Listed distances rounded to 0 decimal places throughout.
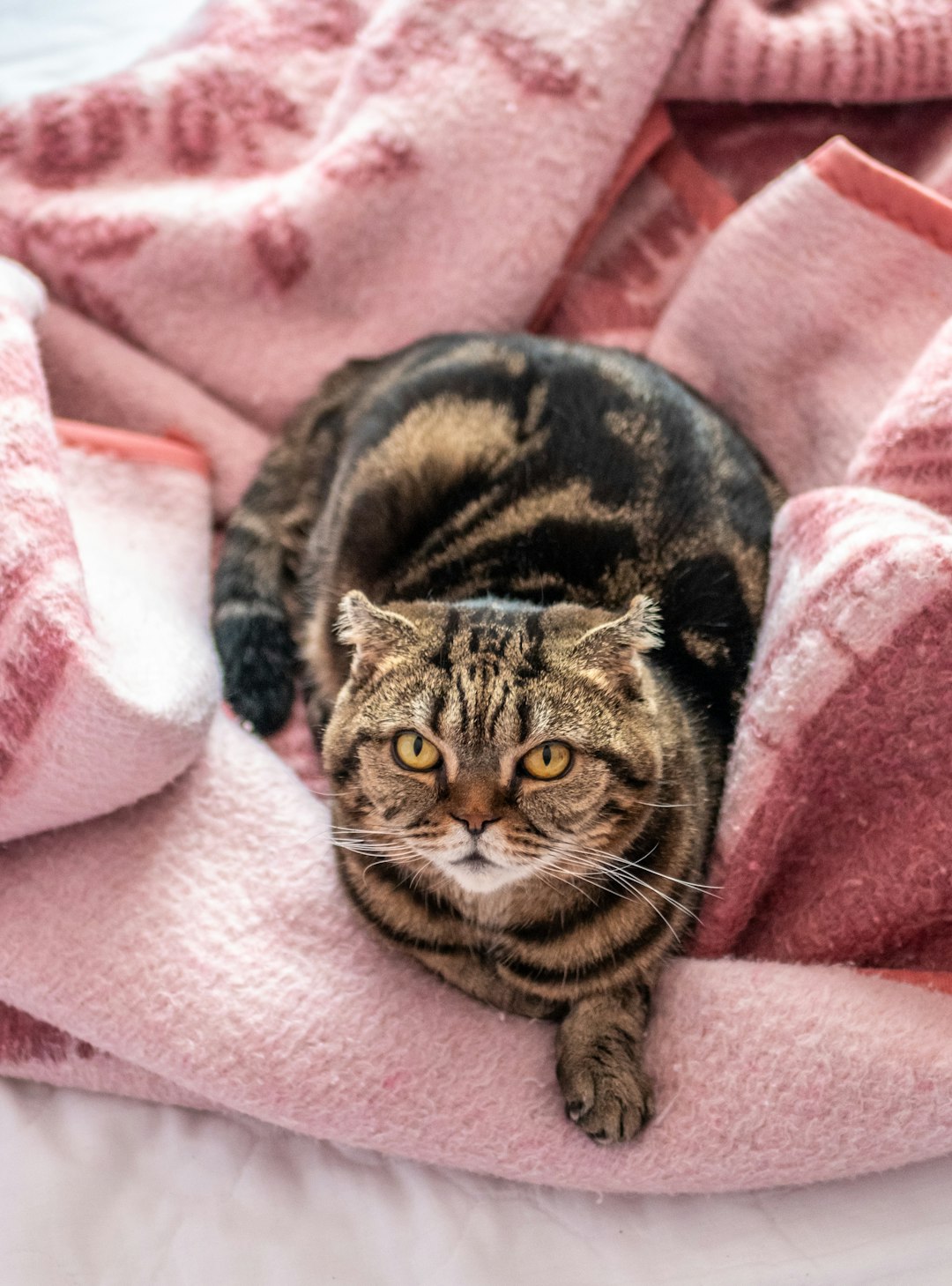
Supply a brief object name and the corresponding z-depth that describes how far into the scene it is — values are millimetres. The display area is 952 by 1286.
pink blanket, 931
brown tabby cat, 879
